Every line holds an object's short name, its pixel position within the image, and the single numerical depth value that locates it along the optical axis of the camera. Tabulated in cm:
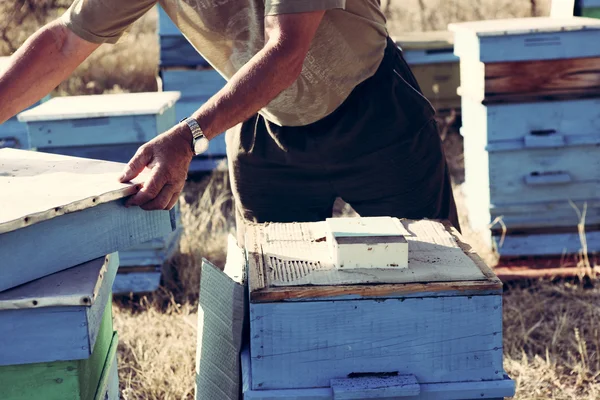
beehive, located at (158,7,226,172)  571
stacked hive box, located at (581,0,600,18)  466
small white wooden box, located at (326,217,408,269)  241
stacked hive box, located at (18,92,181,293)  413
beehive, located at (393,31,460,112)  657
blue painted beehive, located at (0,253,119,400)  234
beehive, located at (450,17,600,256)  418
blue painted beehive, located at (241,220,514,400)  235
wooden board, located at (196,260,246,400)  245
